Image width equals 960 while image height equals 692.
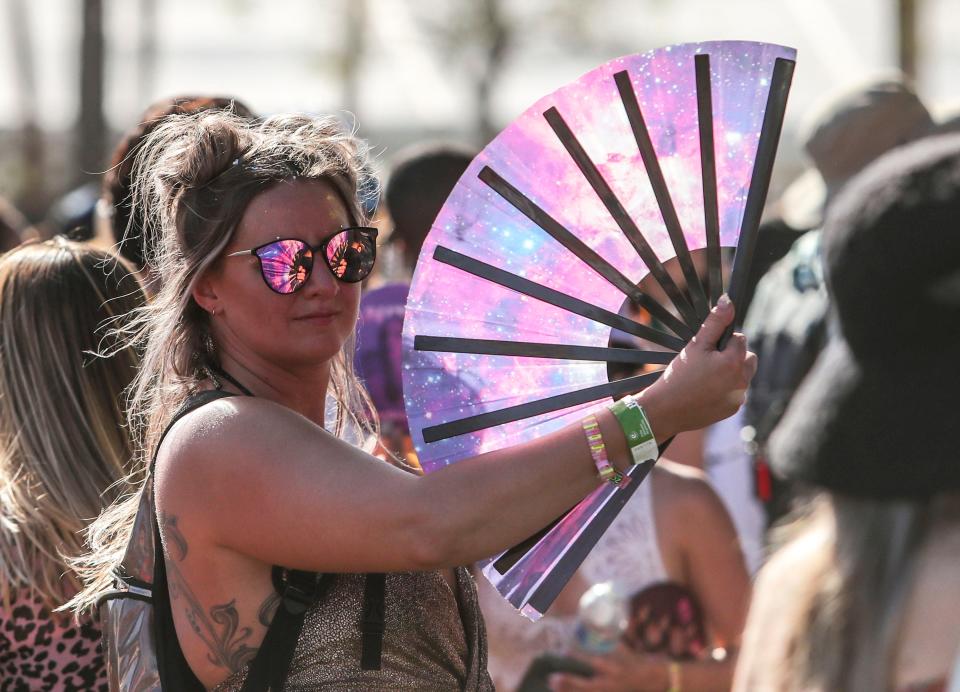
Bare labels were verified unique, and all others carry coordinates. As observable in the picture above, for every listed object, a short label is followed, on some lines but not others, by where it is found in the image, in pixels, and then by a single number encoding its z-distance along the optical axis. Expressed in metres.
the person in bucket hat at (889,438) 5.48
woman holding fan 5.81
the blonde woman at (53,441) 6.33
